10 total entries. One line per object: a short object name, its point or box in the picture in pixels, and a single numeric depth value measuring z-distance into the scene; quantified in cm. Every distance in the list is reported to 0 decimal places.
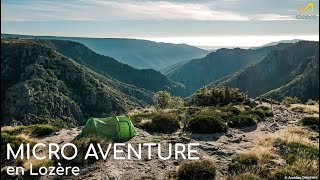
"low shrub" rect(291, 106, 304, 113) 2842
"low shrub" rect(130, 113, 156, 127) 1900
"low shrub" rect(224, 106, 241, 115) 2381
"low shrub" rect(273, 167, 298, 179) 956
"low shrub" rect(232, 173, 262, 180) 897
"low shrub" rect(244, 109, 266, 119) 2295
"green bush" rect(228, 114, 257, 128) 1939
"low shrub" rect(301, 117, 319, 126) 2022
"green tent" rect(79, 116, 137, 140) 1439
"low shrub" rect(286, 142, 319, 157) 1231
